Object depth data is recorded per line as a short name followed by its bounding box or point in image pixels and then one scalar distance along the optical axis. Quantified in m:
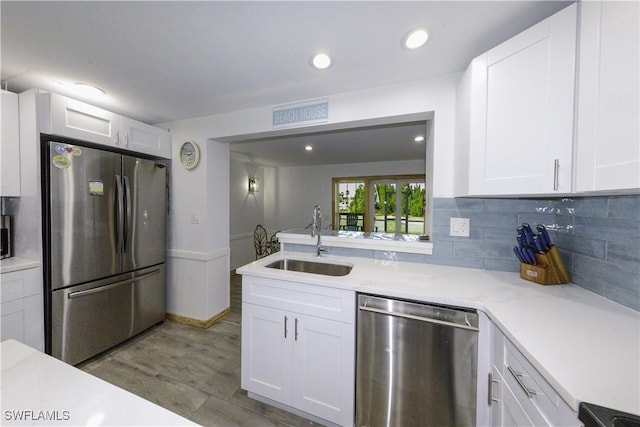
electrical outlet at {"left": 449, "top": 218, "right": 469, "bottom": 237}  1.70
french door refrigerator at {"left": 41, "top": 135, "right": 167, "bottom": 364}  1.79
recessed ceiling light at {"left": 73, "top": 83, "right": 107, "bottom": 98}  1.90
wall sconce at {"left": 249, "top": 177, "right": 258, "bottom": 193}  5.34
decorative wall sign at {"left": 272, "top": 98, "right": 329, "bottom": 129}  2.04
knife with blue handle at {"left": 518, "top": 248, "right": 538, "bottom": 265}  1.44
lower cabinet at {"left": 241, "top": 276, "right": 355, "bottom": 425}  1.40
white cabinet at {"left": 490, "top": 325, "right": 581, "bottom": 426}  0.69
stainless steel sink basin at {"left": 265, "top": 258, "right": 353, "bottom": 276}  1.91
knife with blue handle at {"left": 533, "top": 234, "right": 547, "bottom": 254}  1.41
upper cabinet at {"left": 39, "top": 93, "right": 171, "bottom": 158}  1.76
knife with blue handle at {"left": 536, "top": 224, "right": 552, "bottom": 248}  1.41
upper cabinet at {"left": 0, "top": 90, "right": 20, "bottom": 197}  1.72
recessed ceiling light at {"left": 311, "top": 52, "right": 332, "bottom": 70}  1.50
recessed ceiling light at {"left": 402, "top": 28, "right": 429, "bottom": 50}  1.29
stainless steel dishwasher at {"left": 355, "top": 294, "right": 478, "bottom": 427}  1.19
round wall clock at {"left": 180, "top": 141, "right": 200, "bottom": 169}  2.57
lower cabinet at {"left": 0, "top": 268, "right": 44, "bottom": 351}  1.60
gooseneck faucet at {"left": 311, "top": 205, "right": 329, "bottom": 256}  2.05
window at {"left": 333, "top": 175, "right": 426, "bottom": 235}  5.25
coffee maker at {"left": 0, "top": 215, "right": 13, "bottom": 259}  1.80
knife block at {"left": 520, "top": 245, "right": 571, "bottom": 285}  1.37
